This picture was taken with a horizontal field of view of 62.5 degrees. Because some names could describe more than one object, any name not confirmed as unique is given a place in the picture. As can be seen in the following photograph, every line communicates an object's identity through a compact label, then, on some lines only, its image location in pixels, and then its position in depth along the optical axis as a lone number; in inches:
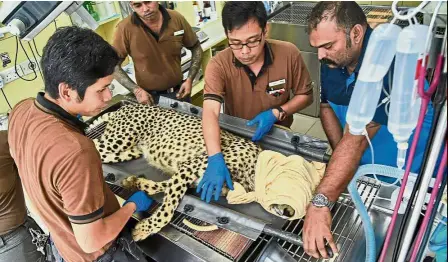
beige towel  56.0
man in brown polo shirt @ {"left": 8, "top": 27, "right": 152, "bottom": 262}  43.8
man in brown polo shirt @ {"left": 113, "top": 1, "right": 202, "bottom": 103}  99.3
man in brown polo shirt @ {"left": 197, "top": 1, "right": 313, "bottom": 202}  69.2
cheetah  61.2
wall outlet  108.2
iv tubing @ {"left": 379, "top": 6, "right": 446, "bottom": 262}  26.9
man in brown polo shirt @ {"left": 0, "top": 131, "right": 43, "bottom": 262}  61.7
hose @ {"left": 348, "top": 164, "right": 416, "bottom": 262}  40.0
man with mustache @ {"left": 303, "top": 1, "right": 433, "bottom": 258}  49.9
